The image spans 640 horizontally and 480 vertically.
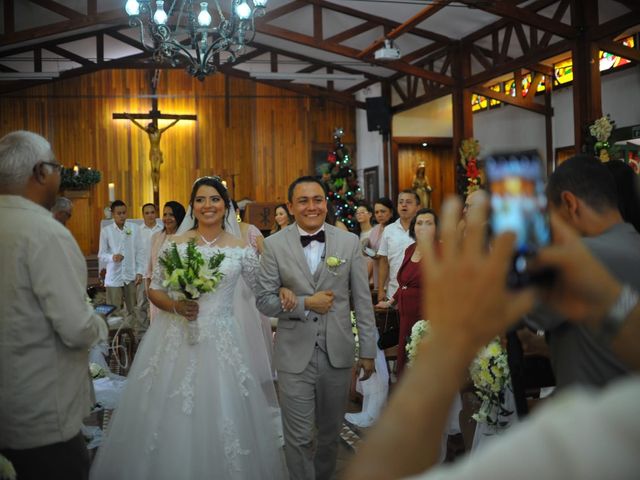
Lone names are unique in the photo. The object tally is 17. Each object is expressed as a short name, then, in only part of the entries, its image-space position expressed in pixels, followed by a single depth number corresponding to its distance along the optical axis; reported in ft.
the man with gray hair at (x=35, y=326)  7.84
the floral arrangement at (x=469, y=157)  39.47
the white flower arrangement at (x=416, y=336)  14.35
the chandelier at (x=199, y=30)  24.79
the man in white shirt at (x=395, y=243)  23.79
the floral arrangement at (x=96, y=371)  14.95
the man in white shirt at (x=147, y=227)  35.73
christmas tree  49.11
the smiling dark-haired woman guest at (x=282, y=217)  30.68
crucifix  55.57
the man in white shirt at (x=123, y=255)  35.37
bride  13.10
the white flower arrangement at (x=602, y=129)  27.25
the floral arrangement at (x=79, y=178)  51.90
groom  12.75
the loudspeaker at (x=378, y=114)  54.75
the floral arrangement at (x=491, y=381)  11.67
